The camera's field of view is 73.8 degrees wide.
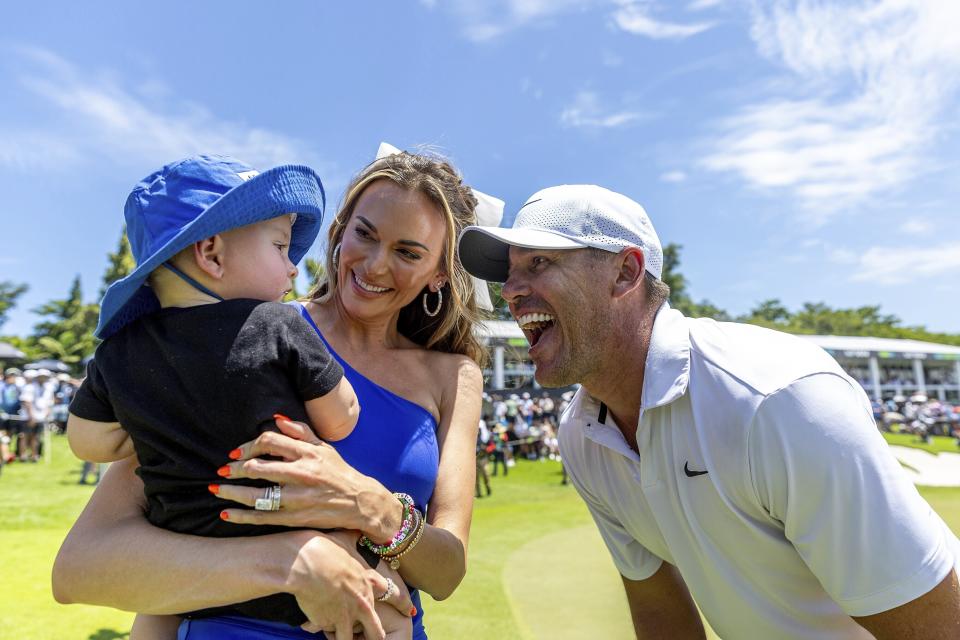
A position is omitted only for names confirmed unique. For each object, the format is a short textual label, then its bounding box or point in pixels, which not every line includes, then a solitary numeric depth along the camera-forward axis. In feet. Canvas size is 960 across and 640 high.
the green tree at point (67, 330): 146.30
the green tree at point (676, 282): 201.05
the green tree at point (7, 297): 165.17
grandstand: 155.02
